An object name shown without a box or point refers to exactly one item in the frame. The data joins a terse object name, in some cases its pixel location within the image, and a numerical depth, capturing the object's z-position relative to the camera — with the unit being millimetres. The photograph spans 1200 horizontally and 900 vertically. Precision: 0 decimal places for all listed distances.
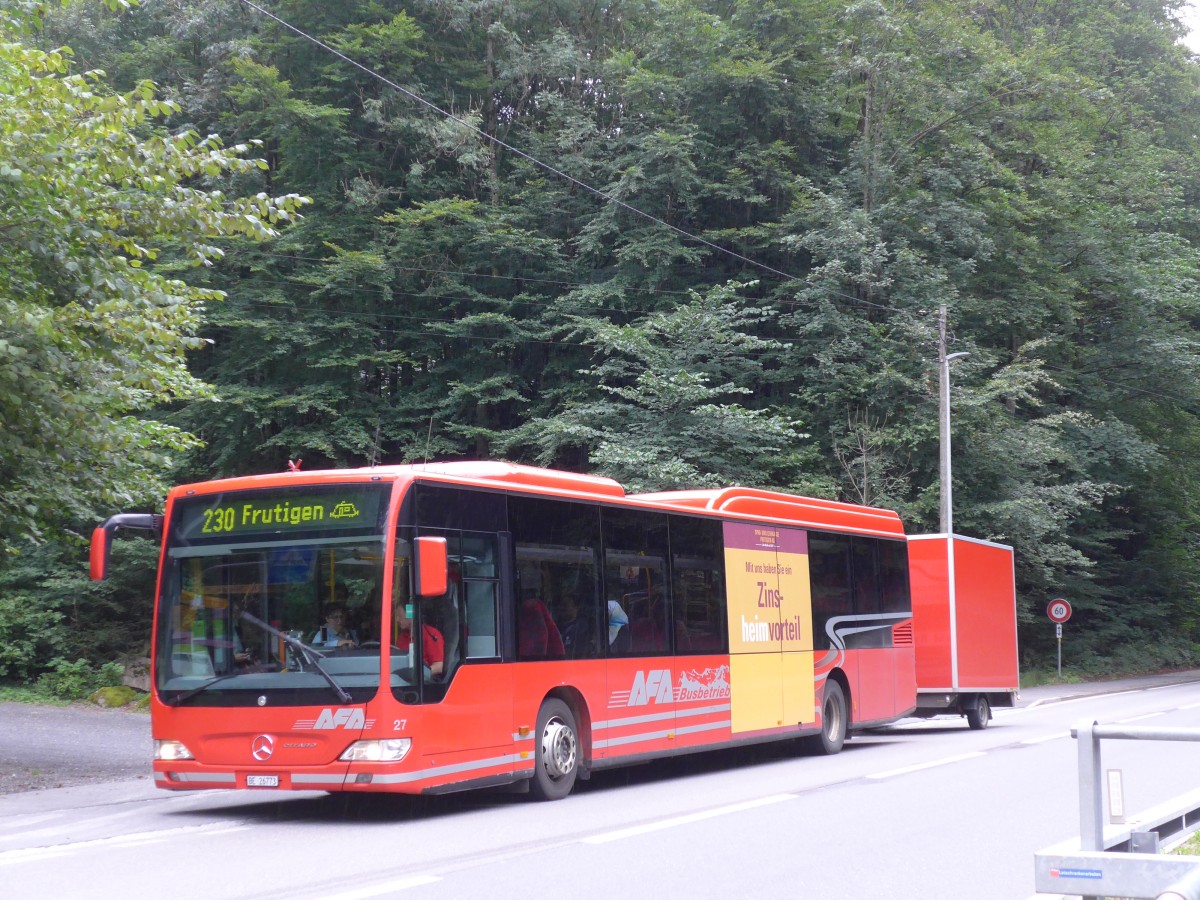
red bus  10031
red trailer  20469
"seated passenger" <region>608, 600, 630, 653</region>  12766
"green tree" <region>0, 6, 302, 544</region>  11656
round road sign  34406
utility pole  28375
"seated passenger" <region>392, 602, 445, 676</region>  10055
